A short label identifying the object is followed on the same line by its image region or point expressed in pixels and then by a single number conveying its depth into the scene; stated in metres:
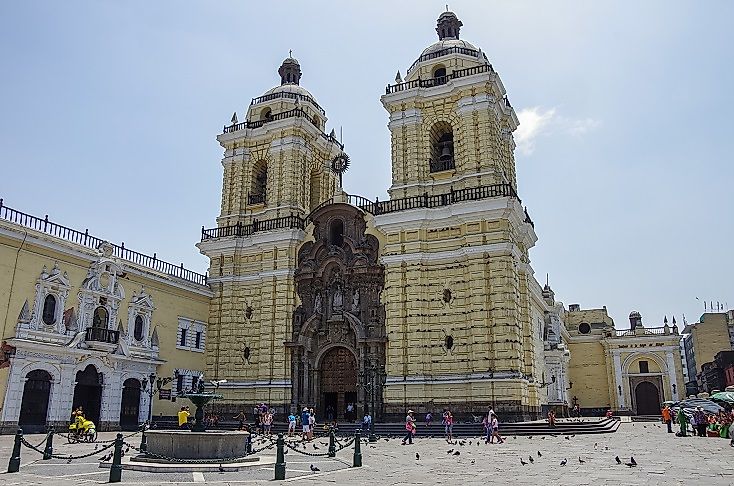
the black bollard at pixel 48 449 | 15.66
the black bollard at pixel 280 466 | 12.65
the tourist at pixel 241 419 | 28.08
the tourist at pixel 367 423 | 25.29
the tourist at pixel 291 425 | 26.08
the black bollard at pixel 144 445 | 15.65
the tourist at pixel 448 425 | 23.84
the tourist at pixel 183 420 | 25.57
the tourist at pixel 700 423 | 25.77
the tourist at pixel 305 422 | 25.05
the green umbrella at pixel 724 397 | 22.92
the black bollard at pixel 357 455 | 15.28
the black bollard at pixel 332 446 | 17.42
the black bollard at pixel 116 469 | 12.00
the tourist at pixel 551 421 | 26.01
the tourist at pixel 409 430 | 23.11
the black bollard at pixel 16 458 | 13.29
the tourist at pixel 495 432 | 22.53
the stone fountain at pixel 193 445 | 14.73
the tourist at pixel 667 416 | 28.67
